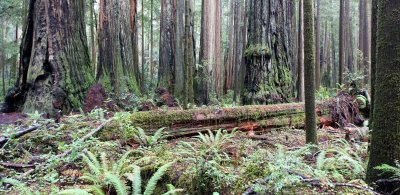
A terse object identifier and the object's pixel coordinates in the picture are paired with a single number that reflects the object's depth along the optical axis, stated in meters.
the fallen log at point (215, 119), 5.39
